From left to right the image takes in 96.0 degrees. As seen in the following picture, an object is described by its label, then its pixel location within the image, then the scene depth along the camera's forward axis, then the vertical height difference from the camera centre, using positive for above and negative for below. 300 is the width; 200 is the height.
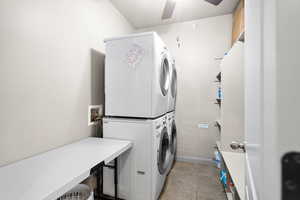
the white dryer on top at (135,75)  1.42 +0.27
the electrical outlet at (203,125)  2.55 -0.47
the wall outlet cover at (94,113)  1.68 -0.17
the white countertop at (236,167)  1.07 -0.67
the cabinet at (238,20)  1.83 +1.19
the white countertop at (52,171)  0.67 -0.45
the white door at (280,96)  0.22 +0.01
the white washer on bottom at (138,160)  1.38 -0.63
